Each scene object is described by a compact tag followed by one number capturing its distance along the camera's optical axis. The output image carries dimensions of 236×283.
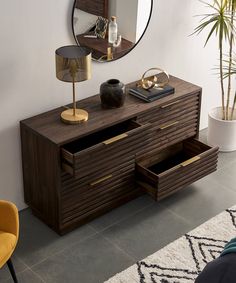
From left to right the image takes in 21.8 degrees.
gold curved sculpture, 3.79
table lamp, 3.21
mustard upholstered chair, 2.86
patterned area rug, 3.16
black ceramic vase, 3.50
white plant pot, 4.30
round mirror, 3.46
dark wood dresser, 3.31
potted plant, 3.96
